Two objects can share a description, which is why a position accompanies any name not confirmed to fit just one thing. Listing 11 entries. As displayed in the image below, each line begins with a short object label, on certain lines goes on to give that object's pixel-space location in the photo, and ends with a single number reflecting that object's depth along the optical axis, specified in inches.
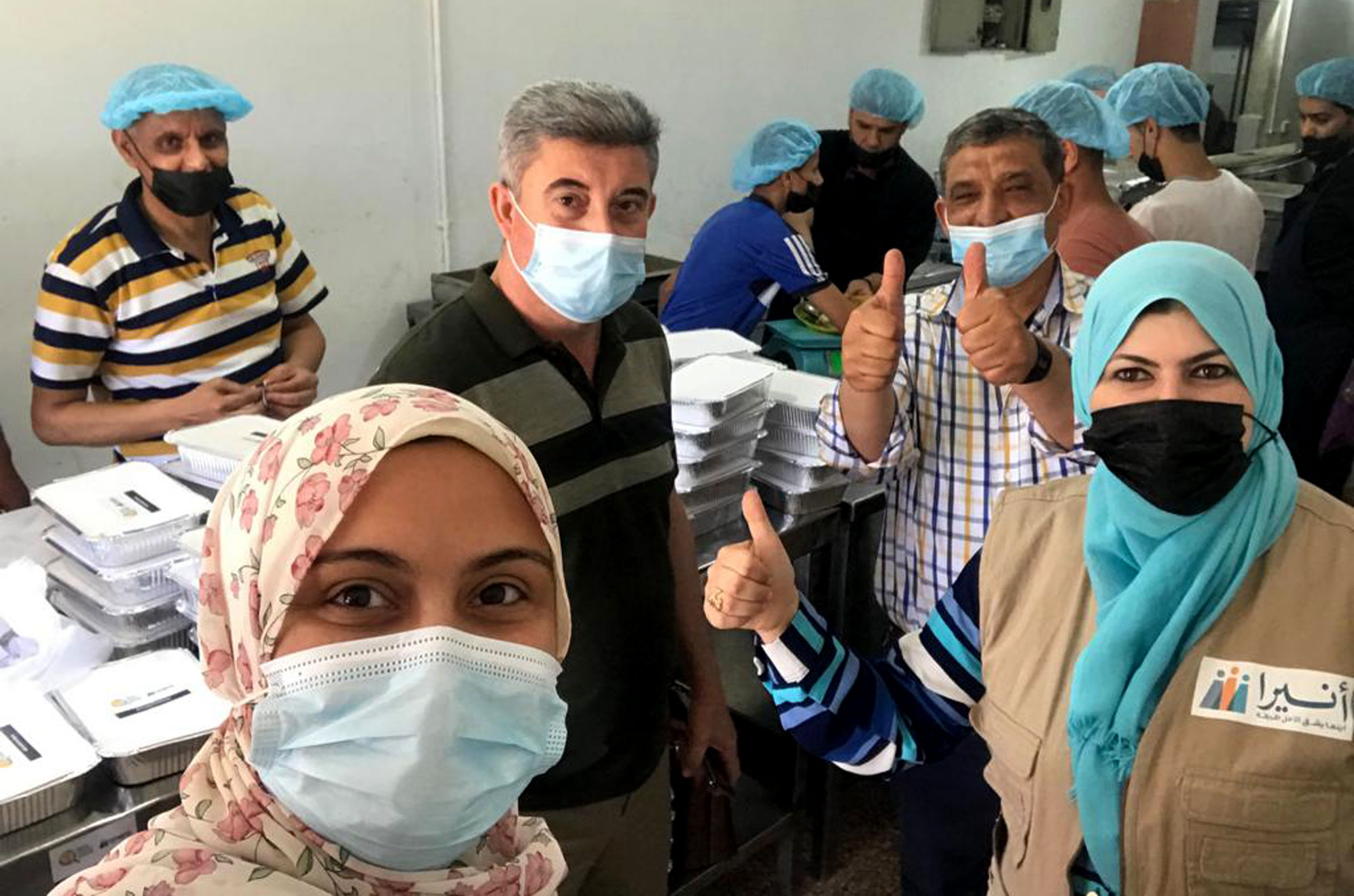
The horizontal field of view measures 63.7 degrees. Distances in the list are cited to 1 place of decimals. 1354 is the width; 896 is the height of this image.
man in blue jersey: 124.8
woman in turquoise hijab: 43.9
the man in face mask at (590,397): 58.0
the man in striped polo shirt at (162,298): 82.5
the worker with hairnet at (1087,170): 100.9
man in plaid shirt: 70.1
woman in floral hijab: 30.5
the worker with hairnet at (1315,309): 133.6
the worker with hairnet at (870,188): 158.9
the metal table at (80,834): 48.8
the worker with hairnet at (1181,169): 123.0
